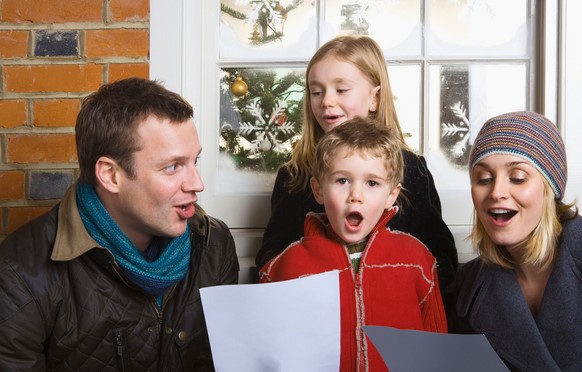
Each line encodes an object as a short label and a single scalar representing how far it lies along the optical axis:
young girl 1.99
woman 1.60
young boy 1.62
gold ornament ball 2.47
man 1.62
